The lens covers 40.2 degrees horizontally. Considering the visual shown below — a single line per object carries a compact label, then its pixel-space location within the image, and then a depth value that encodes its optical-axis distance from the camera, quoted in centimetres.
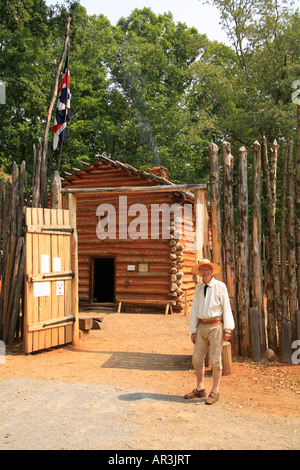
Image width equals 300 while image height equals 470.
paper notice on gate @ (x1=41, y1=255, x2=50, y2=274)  806
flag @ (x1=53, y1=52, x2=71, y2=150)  1510
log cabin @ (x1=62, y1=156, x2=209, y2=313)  1463
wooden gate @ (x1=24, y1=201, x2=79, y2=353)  779
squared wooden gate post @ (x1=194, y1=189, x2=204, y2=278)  757
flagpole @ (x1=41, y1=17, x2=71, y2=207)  1768
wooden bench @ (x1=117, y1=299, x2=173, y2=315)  1439
